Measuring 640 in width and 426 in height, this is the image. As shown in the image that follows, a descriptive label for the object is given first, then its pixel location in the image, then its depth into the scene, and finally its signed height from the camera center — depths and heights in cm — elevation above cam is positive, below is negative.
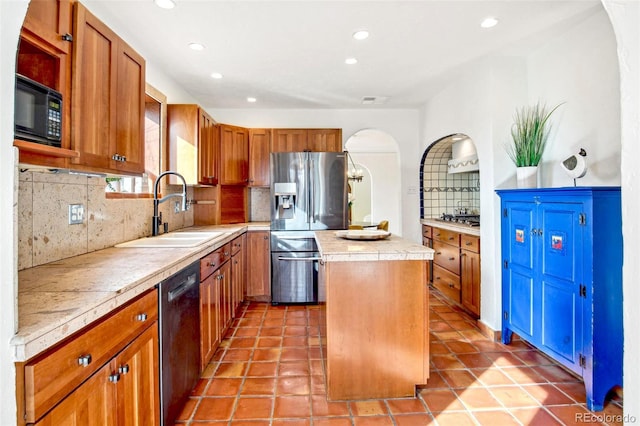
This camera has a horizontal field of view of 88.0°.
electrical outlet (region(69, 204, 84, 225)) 191 +0
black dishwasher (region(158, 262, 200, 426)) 164 -69
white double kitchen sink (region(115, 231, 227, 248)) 232 -20
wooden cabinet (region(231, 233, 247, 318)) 327 -61
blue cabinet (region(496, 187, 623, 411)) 196 -43
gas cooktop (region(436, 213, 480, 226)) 359 -6
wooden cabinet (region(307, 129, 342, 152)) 448 +102
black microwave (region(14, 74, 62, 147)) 108 +37
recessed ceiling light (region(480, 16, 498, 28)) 238 +140
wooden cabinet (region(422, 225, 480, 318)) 333 -59
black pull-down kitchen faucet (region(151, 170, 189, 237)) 279 -2
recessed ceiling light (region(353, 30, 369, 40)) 255 +140
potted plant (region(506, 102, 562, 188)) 273 +59
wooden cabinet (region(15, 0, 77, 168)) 122 +63
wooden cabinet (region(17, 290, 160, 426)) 87 -52
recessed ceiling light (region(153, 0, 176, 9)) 213 +137
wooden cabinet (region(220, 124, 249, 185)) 409 +76
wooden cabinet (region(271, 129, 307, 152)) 448 +101
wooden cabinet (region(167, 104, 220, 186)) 329 +73
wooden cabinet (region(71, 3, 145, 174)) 147 +59
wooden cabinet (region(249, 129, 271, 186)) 448 +87
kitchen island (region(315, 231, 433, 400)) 204 -70
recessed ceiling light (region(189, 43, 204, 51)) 273 +141
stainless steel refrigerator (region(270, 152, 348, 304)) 394 +3
